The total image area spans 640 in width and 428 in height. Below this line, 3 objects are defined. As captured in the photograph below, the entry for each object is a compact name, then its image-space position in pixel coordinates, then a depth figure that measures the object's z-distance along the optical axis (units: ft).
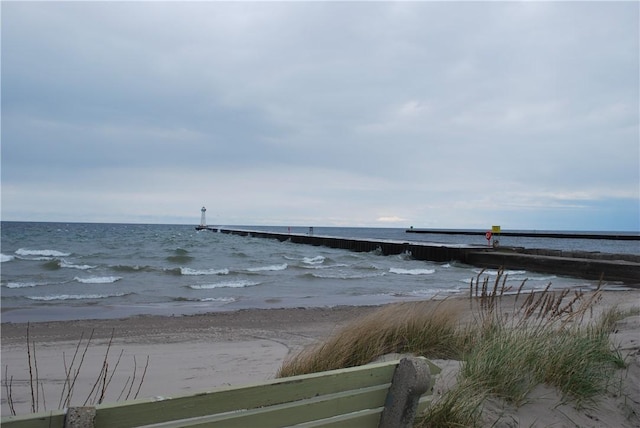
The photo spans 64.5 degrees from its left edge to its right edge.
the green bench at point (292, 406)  5.57
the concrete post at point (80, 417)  5.35
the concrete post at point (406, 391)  7.33
